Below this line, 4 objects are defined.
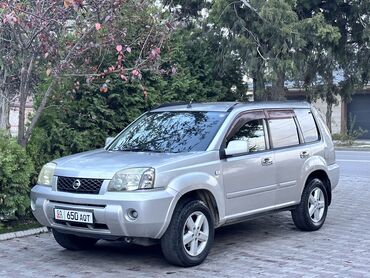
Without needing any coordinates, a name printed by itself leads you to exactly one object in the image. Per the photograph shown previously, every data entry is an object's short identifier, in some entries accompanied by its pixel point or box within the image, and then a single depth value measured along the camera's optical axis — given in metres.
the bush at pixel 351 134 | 31.52
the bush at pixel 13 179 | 8.27
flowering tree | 8.51
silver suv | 6.46
